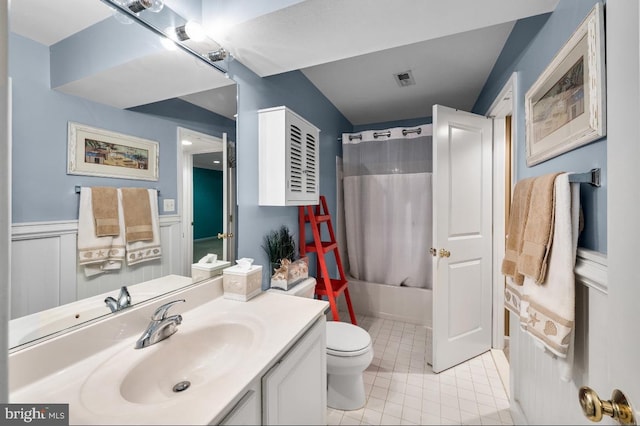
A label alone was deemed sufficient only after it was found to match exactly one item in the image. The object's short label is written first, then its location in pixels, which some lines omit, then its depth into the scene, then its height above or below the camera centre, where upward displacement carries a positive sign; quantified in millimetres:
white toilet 1501 -866
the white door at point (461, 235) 1890 -171
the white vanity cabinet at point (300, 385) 840 -644
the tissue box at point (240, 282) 1294 -350
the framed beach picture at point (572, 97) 740 +405
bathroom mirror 718 +305
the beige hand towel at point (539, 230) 915 -63
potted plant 1729 -228
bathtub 2629 -935
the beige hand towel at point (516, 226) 1087 -60
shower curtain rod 2596 +821
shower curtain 2639 +90
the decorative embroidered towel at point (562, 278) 823 -213
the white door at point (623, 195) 415 +30
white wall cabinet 1546 +339
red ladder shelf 2102 -299
